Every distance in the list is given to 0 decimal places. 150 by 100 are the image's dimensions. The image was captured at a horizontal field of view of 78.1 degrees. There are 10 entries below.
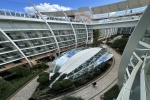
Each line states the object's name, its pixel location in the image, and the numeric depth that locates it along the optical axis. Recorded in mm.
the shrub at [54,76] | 16741
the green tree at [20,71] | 19594
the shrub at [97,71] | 19453
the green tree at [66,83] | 14459
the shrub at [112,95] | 11723
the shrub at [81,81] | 16631
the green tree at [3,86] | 12913
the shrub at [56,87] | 14289
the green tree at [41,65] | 24716
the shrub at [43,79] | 16434
